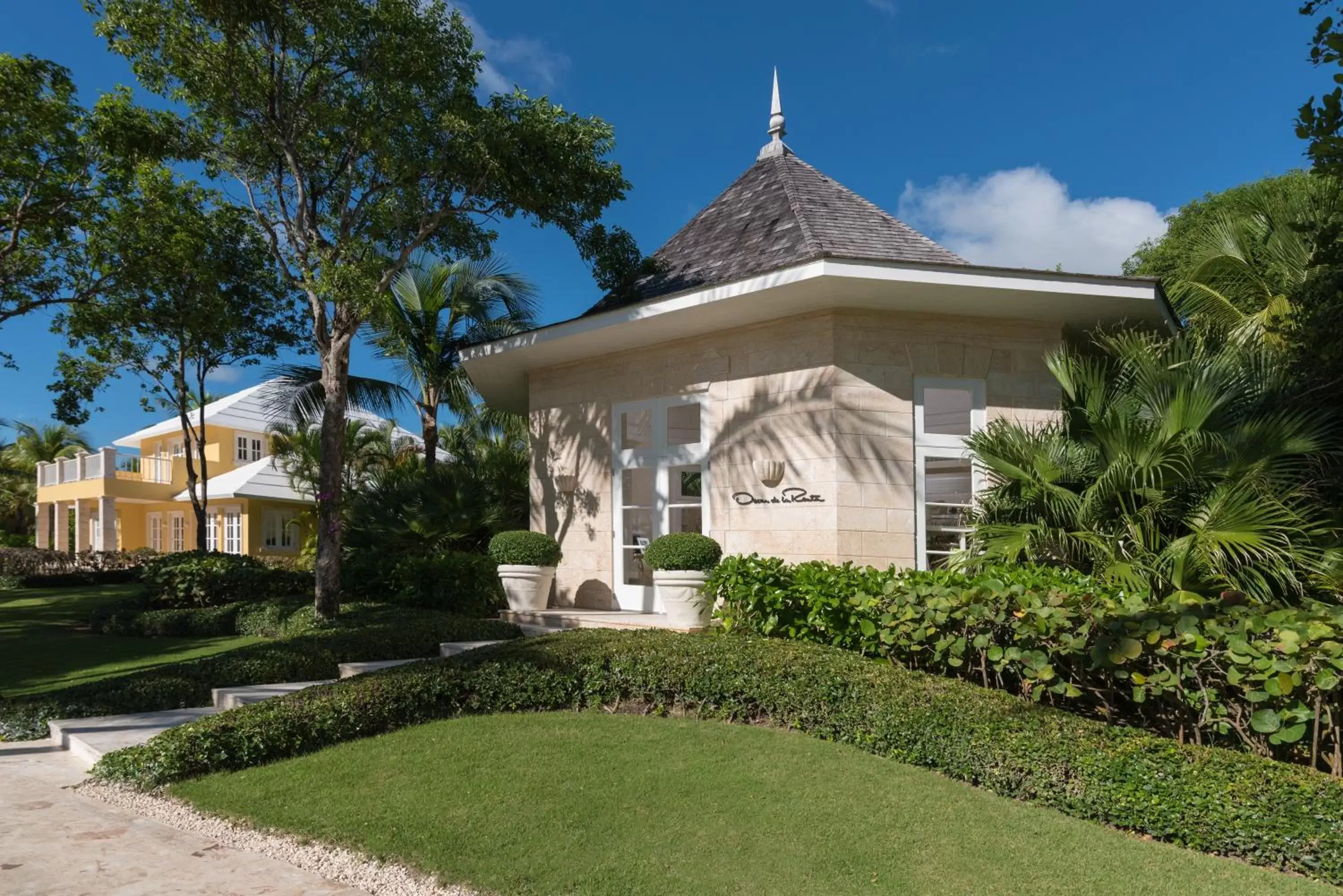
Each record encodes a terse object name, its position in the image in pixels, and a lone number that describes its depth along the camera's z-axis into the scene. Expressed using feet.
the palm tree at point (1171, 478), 21.94
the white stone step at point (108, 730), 20.67
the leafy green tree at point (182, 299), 44.06
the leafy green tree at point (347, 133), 35.32
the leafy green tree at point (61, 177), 38.04
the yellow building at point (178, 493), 98.27
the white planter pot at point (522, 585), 37.83
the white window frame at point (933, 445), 32.24
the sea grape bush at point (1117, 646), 15.02
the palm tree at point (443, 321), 57.57
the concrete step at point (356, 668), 28.66
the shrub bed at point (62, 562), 82.07
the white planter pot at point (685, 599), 30.76
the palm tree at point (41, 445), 144.05
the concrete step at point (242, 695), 24.72
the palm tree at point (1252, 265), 34.40
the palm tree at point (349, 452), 83.61
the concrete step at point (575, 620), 33.55
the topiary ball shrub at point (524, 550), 37.68
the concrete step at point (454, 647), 31.58
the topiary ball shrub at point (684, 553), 30.89
